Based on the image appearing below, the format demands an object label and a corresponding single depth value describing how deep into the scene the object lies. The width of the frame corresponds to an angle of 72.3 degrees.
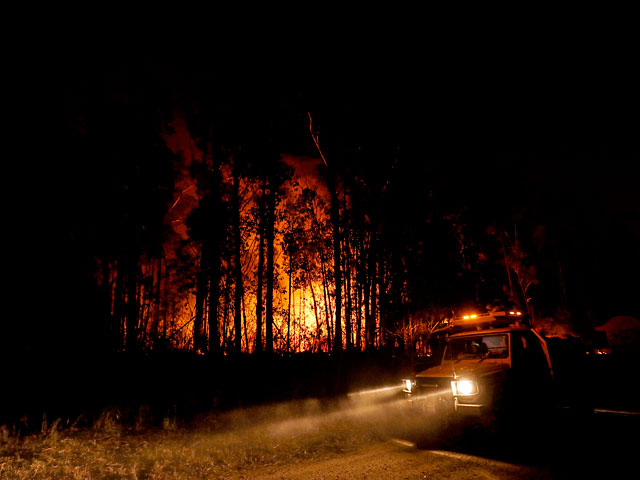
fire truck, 6.41
